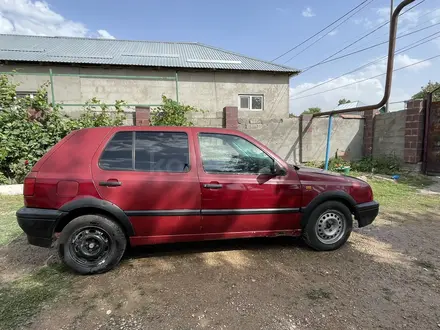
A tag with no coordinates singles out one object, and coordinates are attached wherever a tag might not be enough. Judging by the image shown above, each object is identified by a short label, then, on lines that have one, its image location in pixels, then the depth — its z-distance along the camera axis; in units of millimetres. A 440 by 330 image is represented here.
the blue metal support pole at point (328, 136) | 9126
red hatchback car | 2715
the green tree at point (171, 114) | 7934
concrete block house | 11367
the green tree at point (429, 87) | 31228
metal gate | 7739
